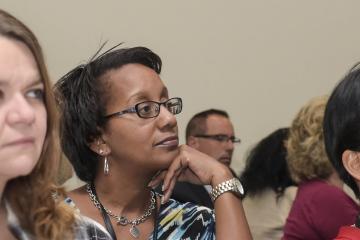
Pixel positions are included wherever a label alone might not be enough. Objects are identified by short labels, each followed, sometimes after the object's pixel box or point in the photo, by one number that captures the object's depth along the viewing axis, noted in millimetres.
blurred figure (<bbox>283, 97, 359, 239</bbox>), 2385
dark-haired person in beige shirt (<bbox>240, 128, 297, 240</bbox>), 2765
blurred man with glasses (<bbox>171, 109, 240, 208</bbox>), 3283
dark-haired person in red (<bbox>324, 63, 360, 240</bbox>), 1900
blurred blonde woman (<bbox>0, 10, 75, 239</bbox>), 1713
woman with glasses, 2074
